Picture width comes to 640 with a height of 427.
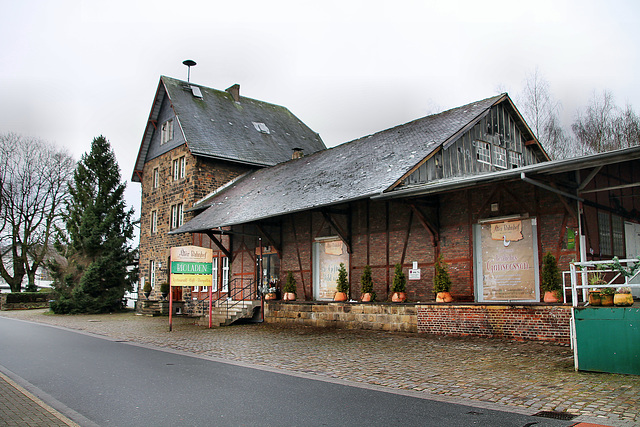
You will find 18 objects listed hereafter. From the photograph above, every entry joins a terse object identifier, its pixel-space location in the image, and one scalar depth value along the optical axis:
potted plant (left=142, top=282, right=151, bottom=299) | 30.30
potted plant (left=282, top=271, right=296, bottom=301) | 18.88
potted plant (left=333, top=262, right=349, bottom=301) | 16.89
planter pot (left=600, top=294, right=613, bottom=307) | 7.92
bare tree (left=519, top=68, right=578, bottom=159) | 29.33
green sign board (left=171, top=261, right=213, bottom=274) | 17.69
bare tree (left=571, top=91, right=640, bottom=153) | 27.61
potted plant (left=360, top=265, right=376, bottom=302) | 16.12
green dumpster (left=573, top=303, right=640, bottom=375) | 7.52
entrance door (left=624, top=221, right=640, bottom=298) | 14.38
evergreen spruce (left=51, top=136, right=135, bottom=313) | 29.80
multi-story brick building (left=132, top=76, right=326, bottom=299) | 27.44
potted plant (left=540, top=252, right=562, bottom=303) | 11.86
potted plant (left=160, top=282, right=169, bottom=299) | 28.23
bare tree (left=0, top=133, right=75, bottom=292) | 39.22
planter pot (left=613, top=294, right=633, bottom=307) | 7.74
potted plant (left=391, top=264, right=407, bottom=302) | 15.05
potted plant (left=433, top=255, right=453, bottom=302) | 13.80
